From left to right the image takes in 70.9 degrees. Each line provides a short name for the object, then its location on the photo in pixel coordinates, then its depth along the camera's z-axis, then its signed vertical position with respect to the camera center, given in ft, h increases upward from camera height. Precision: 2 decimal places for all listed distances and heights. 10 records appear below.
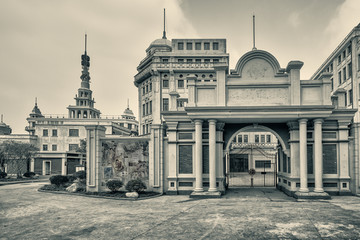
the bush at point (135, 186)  57.57 -11.14
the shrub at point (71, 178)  77.41 -12.56
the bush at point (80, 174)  74.34 -11.17
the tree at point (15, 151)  115.34 -6.55
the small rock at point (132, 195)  55.07 -12.63
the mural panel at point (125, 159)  62.39 -5.48
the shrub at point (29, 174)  116.74 -17.20
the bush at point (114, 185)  59.77 -11.32
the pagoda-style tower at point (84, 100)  244.01 +36.88
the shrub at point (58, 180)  71.92 -12.17
